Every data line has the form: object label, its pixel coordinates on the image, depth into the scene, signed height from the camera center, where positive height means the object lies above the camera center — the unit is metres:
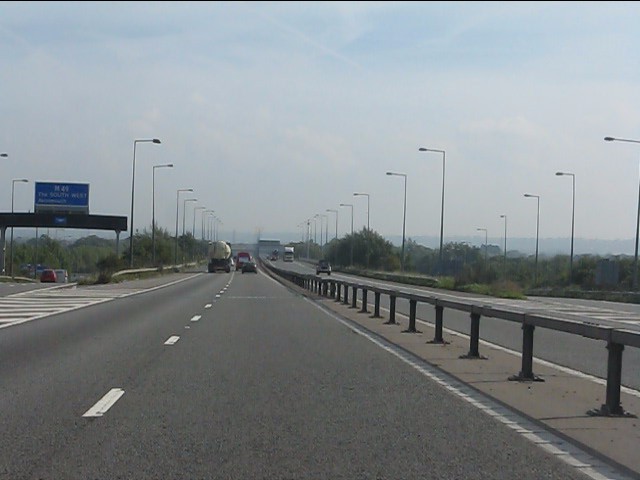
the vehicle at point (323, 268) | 118.75 -2.09
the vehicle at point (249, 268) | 117.25 -2.34
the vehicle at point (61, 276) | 82.37 -2.95
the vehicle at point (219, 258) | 120.81 -1.32
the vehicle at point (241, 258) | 136.00 -1.44
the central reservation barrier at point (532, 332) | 11.73 -1.06
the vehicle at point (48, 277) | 76.24 -2.77
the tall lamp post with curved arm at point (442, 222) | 71.88 +2.35
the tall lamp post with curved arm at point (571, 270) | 66.50 -0.81
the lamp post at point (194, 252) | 172.00 -1.09
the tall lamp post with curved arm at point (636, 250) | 50.78 +0.59
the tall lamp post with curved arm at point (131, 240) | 70.36 +0.27
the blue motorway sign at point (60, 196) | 82.44 +3.73
